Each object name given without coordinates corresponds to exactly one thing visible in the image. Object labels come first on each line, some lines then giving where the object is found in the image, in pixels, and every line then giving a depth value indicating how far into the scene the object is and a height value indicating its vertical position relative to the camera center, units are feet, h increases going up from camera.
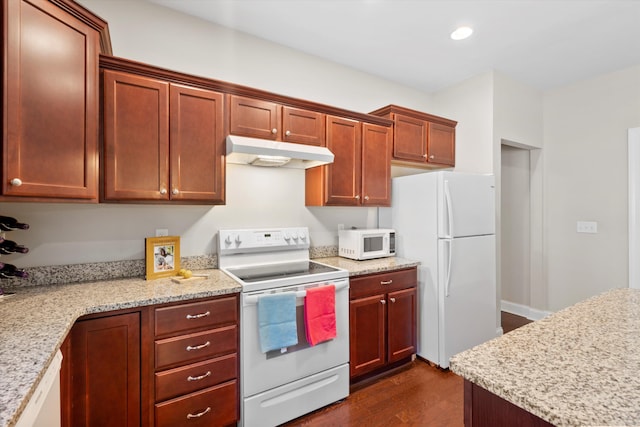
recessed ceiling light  8.30 +4.89
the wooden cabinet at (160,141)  5.98 +1.52
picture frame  6.81 -0.92
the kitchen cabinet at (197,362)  5.52 -2.73
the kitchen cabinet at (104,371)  4.86 -2.51
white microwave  9.09 -0.86
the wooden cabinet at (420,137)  10.05 +2.59
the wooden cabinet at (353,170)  8.73 +1.31
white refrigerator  8.77 -1.13
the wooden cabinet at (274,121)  7.29 +2.32
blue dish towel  6.24 -2.14
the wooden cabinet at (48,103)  4.38 +1.73
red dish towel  6.73 -2.16
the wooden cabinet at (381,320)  7.82 -2.80
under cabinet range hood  6.86 +1.43
